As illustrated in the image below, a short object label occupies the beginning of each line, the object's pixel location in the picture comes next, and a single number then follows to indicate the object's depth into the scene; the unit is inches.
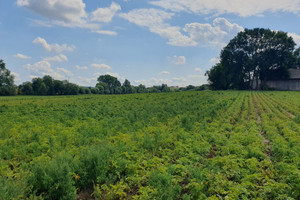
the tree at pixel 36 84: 3311.8
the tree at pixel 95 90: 4072.3
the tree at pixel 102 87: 4537.9
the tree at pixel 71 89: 3346.5
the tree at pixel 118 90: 5009.8
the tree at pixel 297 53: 2897.9
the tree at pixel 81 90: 3595.0
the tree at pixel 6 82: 2940.5
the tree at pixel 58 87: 3387.1
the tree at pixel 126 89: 5125.0
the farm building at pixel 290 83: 2376.2
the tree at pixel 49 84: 3323.8
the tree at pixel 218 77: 2578.7
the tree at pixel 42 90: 3198.8
